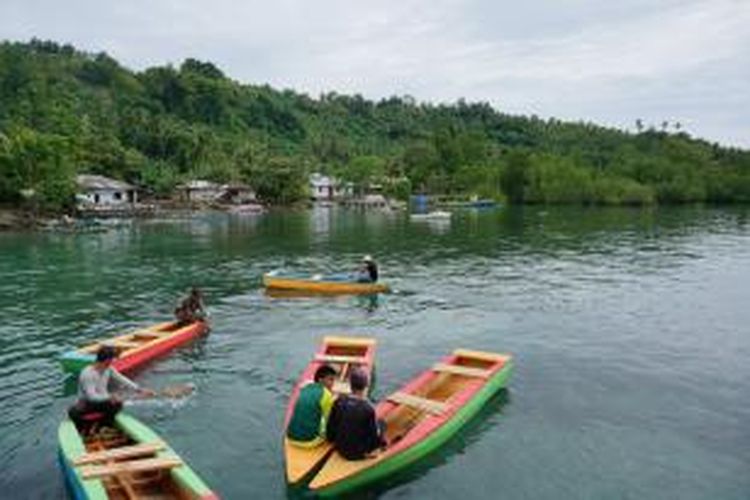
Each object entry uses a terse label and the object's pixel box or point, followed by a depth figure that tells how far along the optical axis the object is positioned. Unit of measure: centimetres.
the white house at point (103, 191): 10225
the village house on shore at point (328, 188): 16138
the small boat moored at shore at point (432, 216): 10200
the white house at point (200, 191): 12988
